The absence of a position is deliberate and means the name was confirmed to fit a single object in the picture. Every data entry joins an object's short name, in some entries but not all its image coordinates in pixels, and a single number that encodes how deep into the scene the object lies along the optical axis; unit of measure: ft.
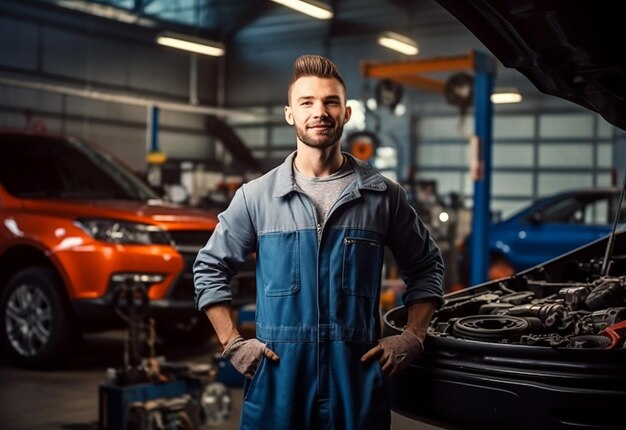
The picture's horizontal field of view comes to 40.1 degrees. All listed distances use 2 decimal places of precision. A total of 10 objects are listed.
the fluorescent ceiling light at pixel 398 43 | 47.37
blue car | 28.78
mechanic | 6.33
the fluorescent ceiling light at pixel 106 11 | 59.57
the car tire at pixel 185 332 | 20.93
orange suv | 17.10
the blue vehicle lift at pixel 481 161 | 26.17
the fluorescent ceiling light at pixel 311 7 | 34.65
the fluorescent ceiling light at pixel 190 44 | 39.80
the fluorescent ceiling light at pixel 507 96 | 47.37
